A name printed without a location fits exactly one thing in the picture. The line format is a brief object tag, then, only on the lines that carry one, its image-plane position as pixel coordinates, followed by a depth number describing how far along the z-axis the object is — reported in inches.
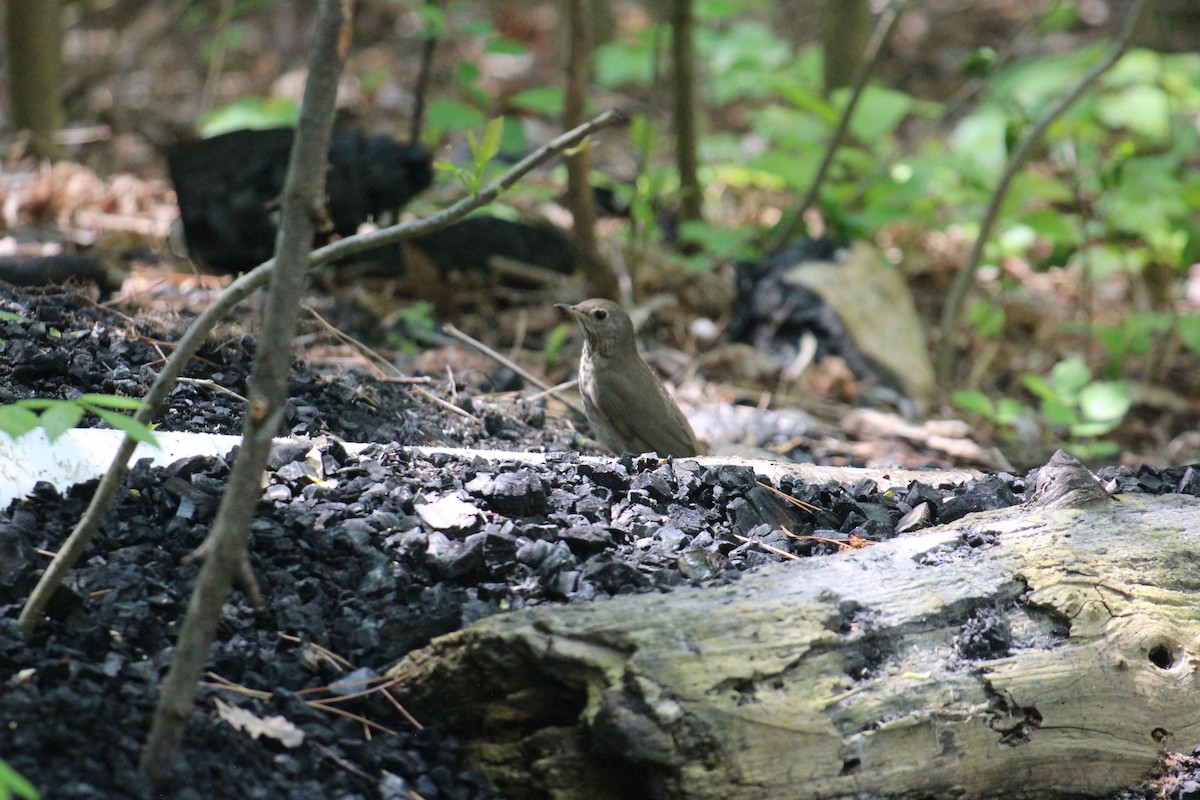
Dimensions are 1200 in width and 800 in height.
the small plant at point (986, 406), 458.0
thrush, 397.7
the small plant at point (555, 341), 483.5
